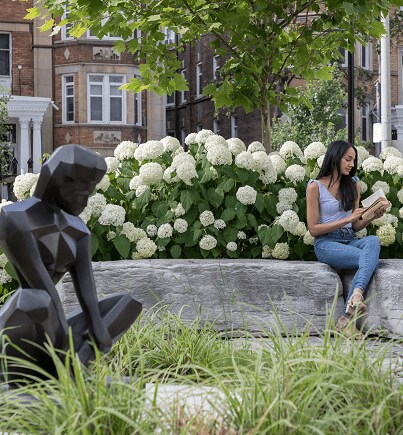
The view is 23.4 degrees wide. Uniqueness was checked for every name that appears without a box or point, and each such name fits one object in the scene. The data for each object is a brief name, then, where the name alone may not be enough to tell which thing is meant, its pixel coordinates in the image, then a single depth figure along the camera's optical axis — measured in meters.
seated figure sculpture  3.86
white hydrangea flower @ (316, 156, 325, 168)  8.54
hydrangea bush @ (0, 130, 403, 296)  7.93
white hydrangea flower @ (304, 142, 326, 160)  8.65
